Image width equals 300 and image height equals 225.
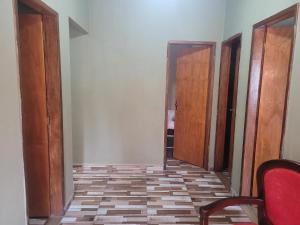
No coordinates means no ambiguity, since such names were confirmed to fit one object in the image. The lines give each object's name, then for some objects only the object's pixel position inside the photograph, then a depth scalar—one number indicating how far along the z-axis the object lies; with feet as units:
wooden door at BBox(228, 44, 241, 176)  10.16
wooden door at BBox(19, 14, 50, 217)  7.39
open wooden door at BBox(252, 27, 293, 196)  7.99
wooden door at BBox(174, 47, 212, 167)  12.39
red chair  4.76
